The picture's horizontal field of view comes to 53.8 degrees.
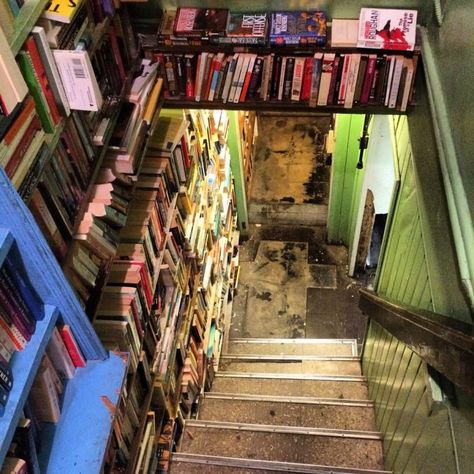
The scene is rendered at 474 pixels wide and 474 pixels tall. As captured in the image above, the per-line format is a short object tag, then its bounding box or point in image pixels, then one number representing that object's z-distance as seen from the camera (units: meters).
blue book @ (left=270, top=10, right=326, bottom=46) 2.23
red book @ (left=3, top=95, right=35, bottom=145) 1.28
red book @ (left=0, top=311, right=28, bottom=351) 1.14
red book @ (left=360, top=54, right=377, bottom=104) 2.27
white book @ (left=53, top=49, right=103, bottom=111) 1.50
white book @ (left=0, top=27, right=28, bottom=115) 1.19
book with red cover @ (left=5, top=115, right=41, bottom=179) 1.28
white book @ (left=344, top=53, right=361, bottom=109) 2.27
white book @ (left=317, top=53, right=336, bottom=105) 2.28
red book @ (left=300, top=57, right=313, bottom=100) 2.32
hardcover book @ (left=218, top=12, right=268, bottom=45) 2.25
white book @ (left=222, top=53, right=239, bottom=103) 2.35
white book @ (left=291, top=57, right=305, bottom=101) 2.32
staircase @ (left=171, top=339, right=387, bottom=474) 2.74
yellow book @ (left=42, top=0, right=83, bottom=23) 1.47
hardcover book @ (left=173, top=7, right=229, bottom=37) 2.26
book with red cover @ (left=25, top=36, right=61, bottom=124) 1.39
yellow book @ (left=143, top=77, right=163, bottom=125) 2.16
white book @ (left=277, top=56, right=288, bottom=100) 2.33
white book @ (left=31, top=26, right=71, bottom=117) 1.41
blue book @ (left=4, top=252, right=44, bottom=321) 1.15
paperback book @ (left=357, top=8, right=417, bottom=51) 2.17
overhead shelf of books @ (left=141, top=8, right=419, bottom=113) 2.22
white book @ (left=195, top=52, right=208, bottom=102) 2.37
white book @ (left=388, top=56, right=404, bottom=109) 2.26
